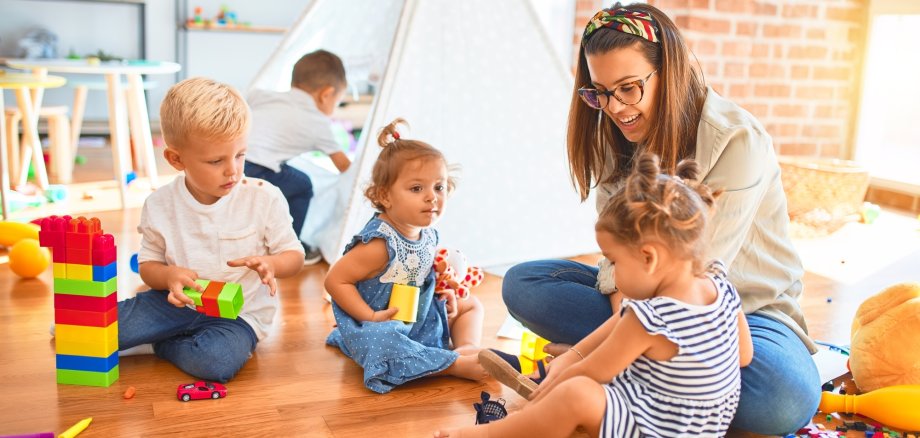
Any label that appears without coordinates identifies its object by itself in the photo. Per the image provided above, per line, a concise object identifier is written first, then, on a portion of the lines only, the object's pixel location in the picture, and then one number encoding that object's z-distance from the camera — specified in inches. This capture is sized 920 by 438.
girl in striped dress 47.7
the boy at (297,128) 101.8
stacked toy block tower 61.0
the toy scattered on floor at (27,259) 88.0
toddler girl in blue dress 66.0
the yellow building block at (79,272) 61.2
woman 56.4
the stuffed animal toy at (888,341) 64.0
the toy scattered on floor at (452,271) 73.2
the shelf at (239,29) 204.4
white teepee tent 93.4
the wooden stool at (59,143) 140.2
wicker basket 125.2
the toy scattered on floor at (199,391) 61.4
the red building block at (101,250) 60.9
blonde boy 64.0
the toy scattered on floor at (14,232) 98.0
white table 127.3
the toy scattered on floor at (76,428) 54.6
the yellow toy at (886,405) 61.9
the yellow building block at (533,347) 72.8
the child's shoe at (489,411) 59.7
